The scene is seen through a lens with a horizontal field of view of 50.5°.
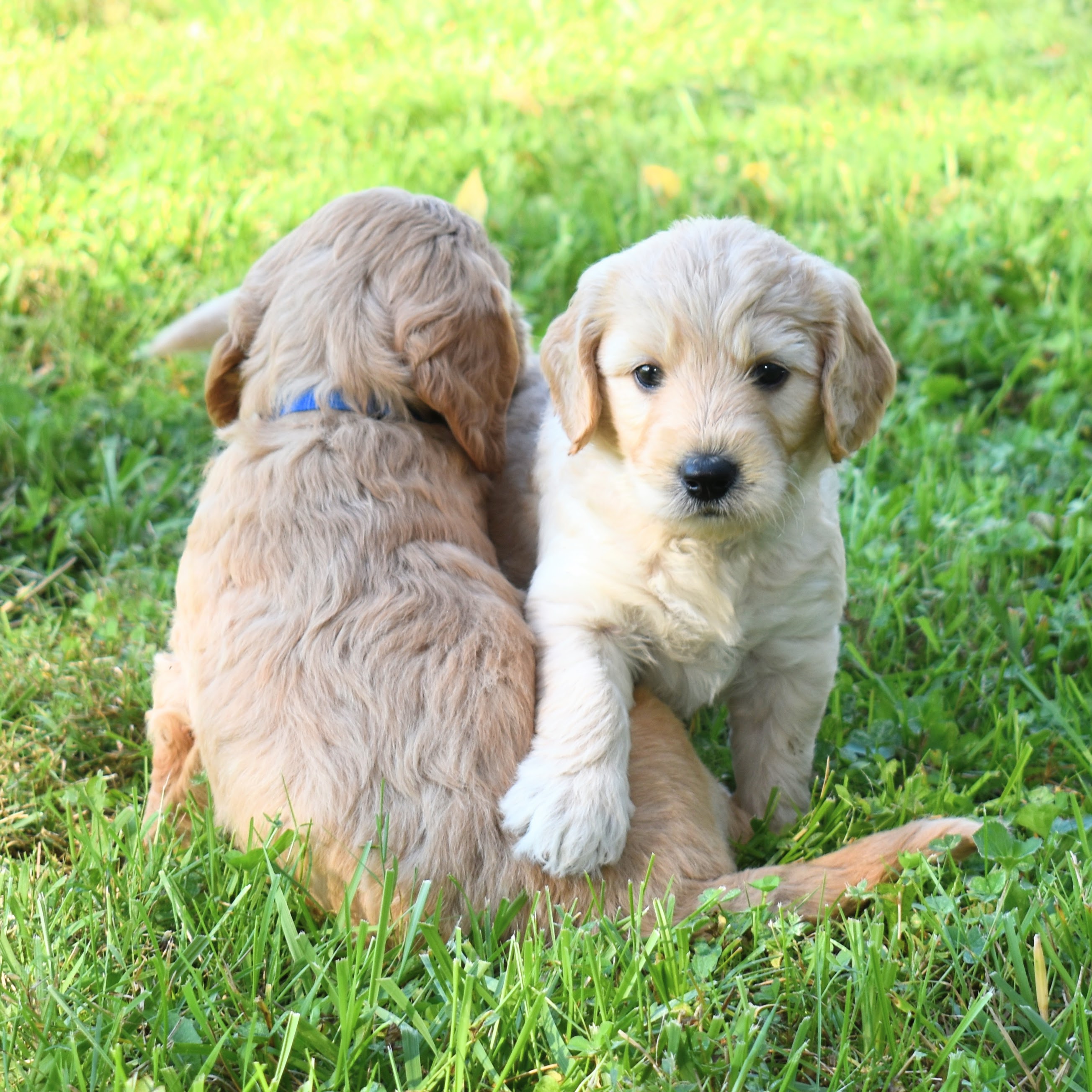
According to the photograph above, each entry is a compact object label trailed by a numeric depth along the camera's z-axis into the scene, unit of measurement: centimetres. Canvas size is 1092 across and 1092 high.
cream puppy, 259
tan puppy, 243
